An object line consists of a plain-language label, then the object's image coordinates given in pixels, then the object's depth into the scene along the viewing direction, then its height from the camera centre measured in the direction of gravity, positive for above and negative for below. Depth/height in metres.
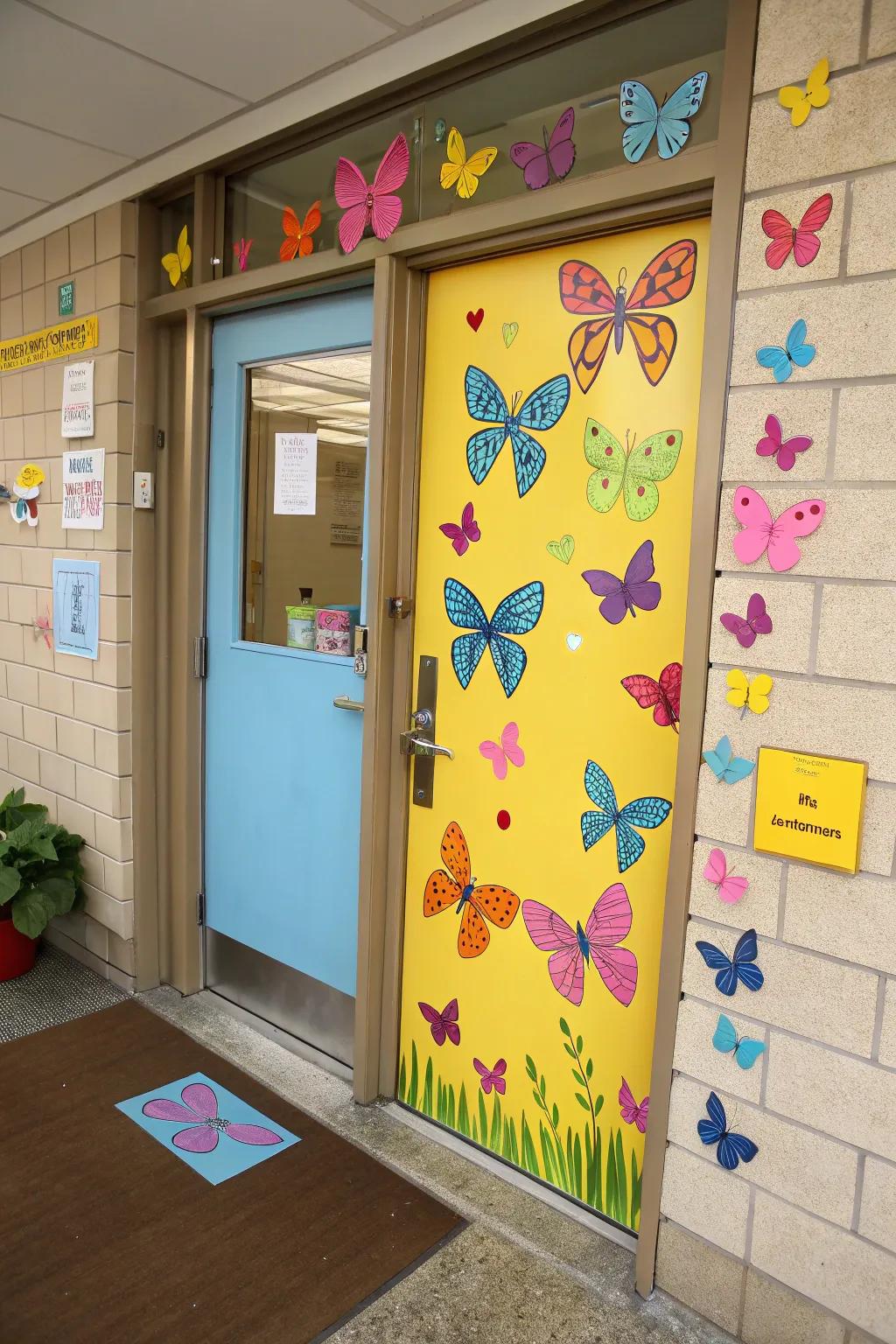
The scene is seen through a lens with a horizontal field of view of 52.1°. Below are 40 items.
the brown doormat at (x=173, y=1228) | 1.71 -1.43
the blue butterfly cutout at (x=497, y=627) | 2.00 -0.17
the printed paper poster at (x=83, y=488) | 2.80 +0.14
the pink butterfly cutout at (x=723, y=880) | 1.59 -0.55
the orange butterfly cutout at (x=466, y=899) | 2.10 -0.81
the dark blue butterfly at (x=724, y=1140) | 1.61 -1.02
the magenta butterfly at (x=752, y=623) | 1.53 -0.10
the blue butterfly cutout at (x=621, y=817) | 1.83 -0.52
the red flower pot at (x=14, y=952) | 2.95 -1.36
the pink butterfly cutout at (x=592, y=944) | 1.89 -0.82
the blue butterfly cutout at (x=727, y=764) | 1.56 -0.34
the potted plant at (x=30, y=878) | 2.85 -1.09
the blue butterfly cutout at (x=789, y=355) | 1.46 +0.34
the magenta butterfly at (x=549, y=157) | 1.79 +0.78
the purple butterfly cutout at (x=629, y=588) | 1.80 -0.06
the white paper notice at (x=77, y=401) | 2.83 +0.41
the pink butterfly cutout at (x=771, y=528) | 1.47 +0.06
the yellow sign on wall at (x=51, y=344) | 2.84 +0.61
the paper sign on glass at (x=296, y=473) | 2.42 +0.18
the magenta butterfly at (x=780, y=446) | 1.47 +0.19
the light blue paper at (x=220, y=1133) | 2.11 -1.43
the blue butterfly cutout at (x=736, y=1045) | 1.59 -0.84
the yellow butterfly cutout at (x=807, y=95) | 1.40 +0.72
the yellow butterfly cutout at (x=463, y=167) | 1.93 +0.81
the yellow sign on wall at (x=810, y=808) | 1.45 -0.39
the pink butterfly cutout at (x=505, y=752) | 2.04 -0.44
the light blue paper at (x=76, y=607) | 2.88 -0.24
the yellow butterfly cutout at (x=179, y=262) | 2.66 +0.80
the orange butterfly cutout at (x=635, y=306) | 1.72 +0.49
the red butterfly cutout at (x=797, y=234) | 1.43 +0.52
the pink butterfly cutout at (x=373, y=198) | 2.05 +0.80
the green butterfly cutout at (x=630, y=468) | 1.76 +0.18
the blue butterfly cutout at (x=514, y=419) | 1.92 +0.28
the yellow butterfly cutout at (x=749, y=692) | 1.53 -0.21
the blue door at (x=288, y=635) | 2.36 -0.26
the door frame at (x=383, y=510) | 1.58 +0.09
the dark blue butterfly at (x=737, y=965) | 1.58 -0.70
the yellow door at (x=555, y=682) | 1.79 -0.27
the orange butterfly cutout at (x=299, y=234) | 2.28 +0.77
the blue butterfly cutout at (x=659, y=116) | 1.61 +0.79
